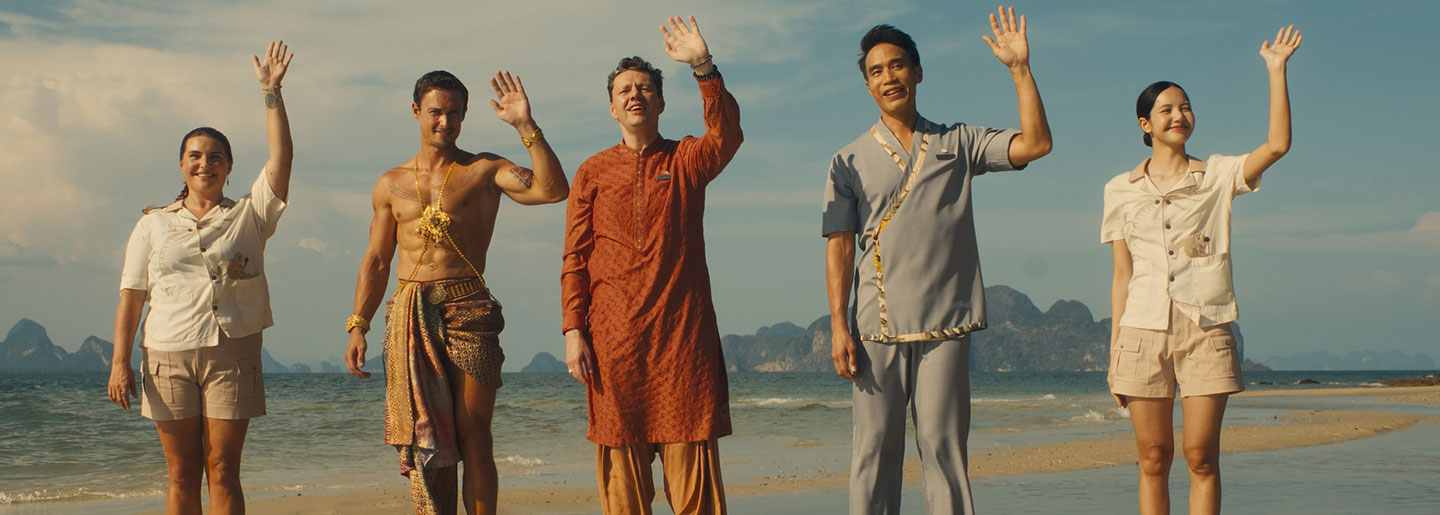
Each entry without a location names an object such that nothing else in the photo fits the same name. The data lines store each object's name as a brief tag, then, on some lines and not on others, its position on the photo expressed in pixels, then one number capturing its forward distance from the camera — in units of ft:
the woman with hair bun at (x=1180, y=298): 13.87
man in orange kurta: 13.47
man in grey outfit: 12.78
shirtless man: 15.01
